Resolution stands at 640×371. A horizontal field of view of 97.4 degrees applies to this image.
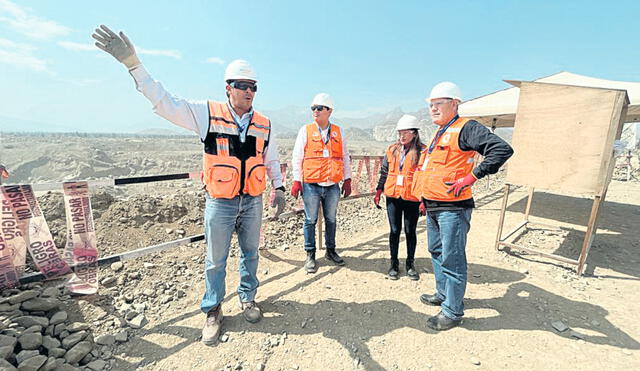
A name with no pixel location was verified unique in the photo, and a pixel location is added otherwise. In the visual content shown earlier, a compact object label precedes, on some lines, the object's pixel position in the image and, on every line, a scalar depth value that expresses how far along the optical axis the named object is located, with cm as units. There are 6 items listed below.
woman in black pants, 346
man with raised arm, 224
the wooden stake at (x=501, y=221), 482
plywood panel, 367
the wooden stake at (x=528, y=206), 630
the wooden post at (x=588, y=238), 402
